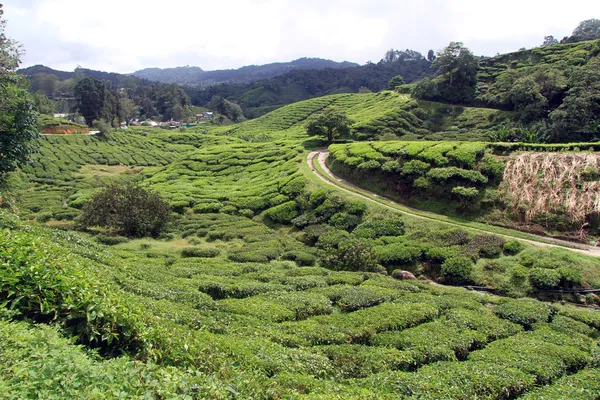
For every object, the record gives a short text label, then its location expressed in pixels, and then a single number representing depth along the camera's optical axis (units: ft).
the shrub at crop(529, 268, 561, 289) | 58.93
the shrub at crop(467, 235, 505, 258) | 68.80
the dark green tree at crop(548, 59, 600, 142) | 140.67
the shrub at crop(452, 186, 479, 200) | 84.43
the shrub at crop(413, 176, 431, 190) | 93.56
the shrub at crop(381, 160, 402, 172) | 102.22
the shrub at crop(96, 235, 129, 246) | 82.02
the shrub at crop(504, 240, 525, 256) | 67.82
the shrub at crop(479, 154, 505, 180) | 88.07
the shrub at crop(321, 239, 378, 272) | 70.69
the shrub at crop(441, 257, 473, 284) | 65.51
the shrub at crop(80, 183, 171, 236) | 91.04
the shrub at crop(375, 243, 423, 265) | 72.13
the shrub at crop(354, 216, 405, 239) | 83.15
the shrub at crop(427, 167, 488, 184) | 87.81
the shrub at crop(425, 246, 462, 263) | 69.51
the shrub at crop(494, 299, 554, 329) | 48.42
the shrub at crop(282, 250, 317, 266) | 76.69
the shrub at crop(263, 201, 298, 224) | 103.45
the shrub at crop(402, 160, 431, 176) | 97.09
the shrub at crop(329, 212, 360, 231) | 90.38
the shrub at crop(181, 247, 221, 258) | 79.97
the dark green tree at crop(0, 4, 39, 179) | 65.05
